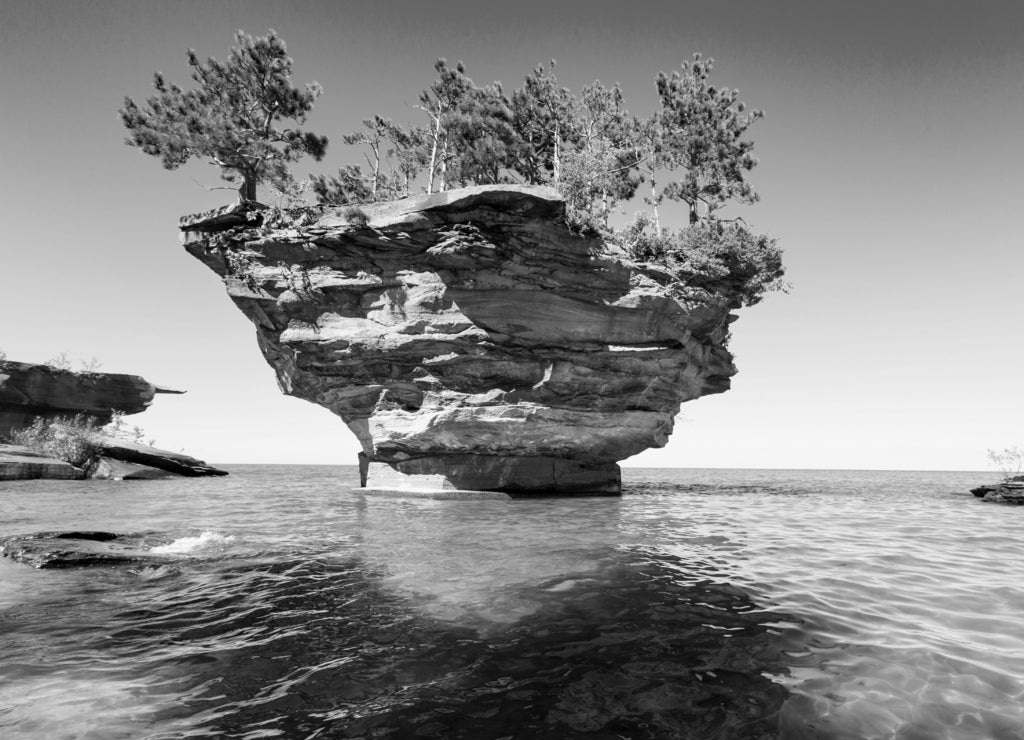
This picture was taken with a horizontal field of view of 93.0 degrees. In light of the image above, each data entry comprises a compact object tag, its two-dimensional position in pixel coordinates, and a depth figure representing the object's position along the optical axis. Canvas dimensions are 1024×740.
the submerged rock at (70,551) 7.90
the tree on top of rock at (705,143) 23.52
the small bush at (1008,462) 31.17
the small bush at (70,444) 33.38
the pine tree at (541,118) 27.03
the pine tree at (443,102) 26.39
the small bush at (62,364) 40.69
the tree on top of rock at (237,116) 19.09
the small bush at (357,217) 18.67
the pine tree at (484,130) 26.75
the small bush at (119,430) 40.66
